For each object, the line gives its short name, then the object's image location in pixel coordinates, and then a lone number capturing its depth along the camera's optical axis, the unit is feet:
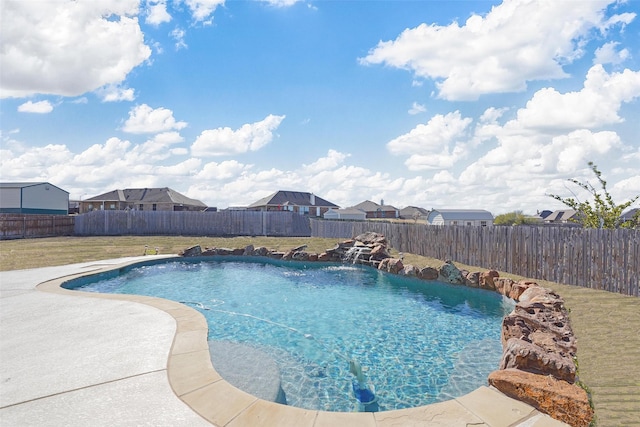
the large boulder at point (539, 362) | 11.40
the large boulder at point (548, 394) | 9.71
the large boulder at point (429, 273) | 36.32
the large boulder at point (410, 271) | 38.24
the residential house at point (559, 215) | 172.55
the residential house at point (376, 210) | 199.72
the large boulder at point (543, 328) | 14.77
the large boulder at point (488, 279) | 32.12
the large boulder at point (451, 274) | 34.47
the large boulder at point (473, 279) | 33.14
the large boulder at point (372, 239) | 54.75
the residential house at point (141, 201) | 141.79
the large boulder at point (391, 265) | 40.82
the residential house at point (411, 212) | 205.31
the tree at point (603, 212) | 37.06
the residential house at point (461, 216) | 136.87
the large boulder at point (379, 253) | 48.26
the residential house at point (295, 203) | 152.05
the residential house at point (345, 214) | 160.13
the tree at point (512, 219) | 141.98
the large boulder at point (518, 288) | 27.40
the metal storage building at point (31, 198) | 120.78
